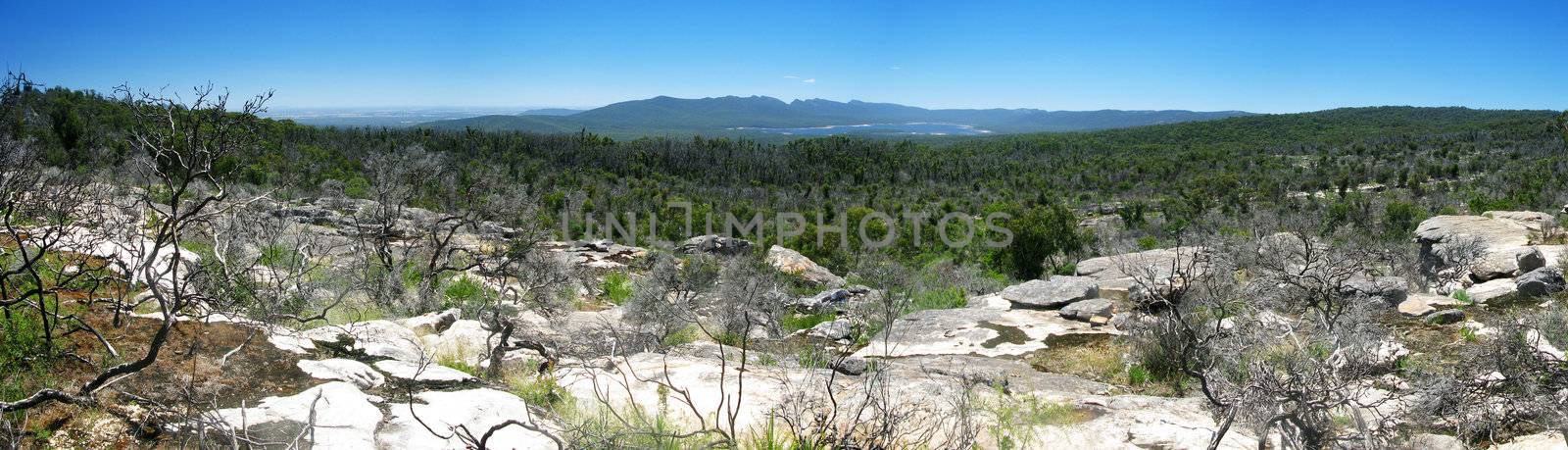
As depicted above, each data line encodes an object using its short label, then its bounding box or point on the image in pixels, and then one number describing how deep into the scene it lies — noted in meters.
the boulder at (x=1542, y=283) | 8.31
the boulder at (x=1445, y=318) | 7.58
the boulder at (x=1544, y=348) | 4.52
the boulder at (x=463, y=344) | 5.68
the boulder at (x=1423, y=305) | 7.89
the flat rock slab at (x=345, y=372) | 4.20
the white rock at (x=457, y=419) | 3.50
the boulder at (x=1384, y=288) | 7.75
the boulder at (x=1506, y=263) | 9.46
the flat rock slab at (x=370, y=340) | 4.99
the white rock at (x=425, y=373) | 4.45
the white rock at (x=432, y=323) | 7.08
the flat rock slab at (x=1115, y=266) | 11.93
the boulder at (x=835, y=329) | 8.92
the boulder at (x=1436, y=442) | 3.81
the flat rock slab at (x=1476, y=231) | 11.57
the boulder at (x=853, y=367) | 5.96
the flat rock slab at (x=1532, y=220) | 12.80
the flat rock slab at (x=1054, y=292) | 9.92
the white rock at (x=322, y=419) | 3.32
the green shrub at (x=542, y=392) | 4.35
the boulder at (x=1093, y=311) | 9.03
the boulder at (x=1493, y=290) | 8.67
